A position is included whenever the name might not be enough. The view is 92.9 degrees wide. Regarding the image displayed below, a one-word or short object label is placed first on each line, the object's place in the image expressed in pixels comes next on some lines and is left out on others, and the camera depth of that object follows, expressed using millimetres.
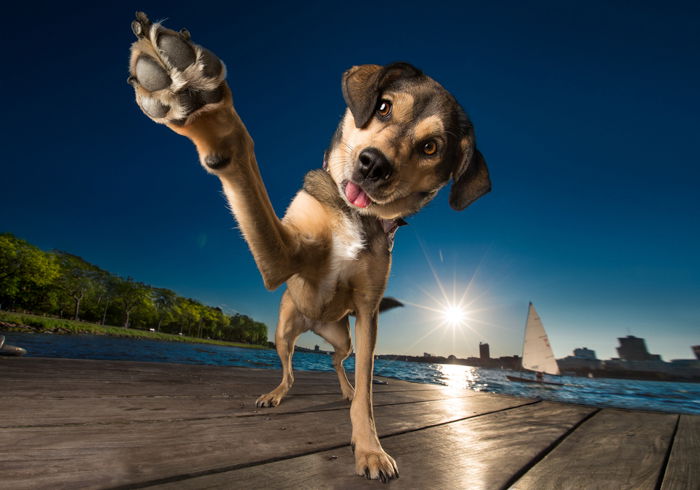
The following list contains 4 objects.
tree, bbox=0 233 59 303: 32531
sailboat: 34000
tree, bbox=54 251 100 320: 44344
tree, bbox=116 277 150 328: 53594
